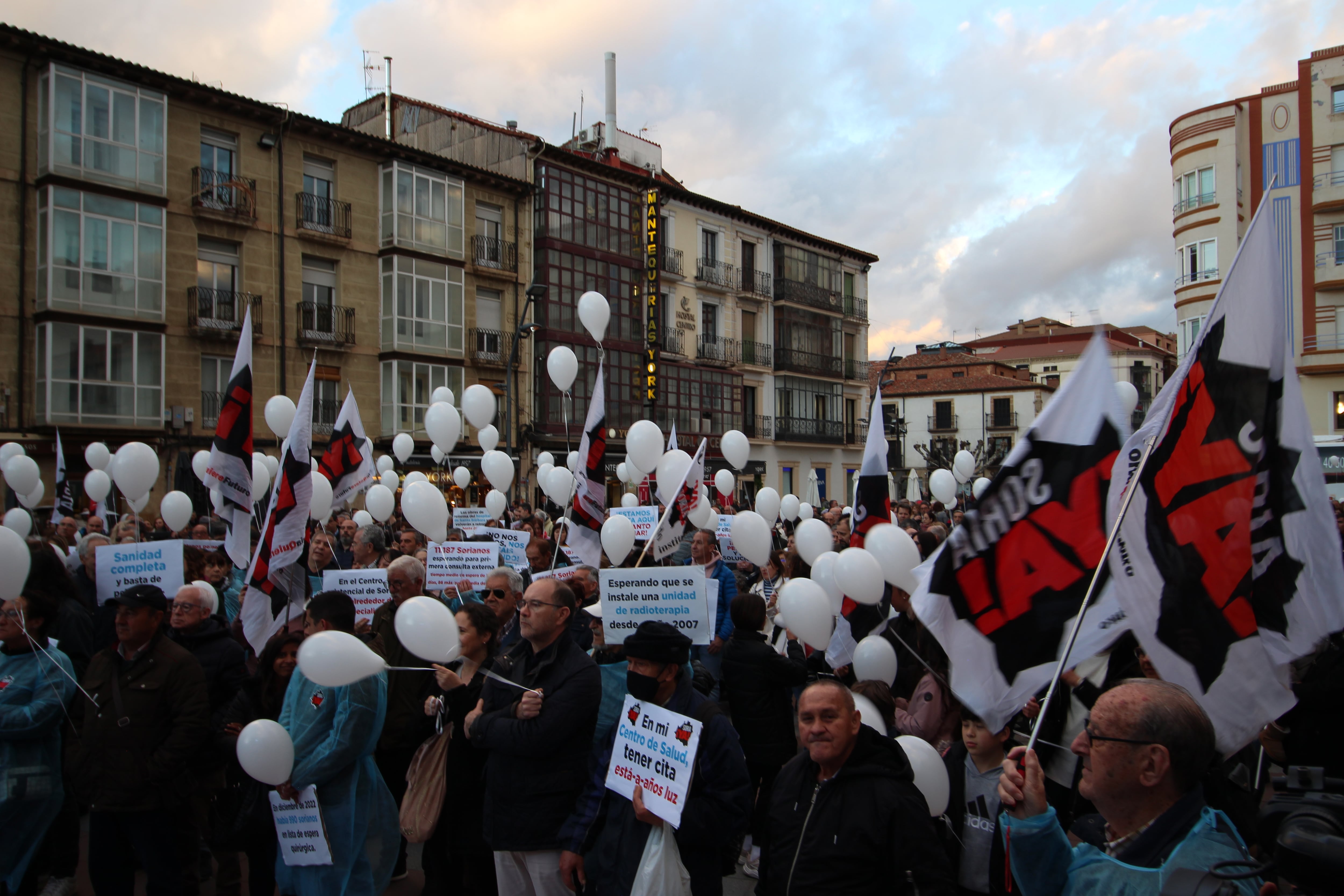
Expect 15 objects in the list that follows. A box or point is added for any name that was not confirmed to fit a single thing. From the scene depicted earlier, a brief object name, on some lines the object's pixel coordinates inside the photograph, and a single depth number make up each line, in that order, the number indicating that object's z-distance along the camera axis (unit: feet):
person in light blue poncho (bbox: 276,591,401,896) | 13.20
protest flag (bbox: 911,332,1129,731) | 9.87
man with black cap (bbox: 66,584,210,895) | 14.08
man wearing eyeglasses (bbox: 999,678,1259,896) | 6.75
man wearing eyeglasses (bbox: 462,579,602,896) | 12.41
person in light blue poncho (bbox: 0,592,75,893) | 14.84
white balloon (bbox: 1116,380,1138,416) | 32.35
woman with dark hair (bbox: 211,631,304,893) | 13.96
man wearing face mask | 11.05
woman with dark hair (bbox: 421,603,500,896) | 14.30
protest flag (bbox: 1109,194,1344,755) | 9.73
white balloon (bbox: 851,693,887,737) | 12.01
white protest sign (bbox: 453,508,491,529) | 38.32
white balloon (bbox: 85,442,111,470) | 40.29
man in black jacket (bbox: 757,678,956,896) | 9.05
